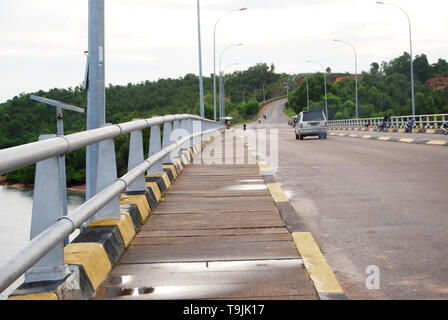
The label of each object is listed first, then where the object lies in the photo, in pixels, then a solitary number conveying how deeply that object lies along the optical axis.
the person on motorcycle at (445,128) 29.17
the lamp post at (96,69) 6.54
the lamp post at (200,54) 34.76
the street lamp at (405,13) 41.01
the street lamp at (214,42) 45.28
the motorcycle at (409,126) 35.97
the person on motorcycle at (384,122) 43.85
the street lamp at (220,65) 67.34
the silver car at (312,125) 31.56
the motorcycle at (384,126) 43.83
